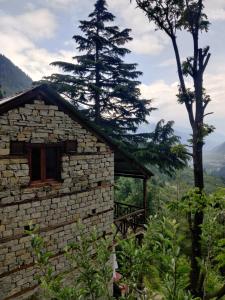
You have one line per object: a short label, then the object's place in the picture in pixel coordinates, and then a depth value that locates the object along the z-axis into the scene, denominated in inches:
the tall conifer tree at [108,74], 574.9
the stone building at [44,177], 247.0
